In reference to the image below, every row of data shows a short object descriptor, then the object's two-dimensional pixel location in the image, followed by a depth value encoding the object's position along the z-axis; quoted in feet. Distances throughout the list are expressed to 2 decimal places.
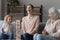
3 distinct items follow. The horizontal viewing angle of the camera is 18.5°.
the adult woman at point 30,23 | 10.94
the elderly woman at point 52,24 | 9.84
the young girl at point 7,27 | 10.68
